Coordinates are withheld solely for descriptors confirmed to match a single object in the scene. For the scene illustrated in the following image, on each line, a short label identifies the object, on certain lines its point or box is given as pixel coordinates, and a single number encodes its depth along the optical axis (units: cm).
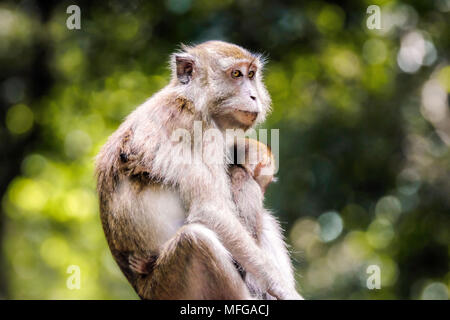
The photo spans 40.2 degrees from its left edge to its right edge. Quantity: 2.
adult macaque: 498
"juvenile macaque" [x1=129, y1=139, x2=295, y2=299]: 547
